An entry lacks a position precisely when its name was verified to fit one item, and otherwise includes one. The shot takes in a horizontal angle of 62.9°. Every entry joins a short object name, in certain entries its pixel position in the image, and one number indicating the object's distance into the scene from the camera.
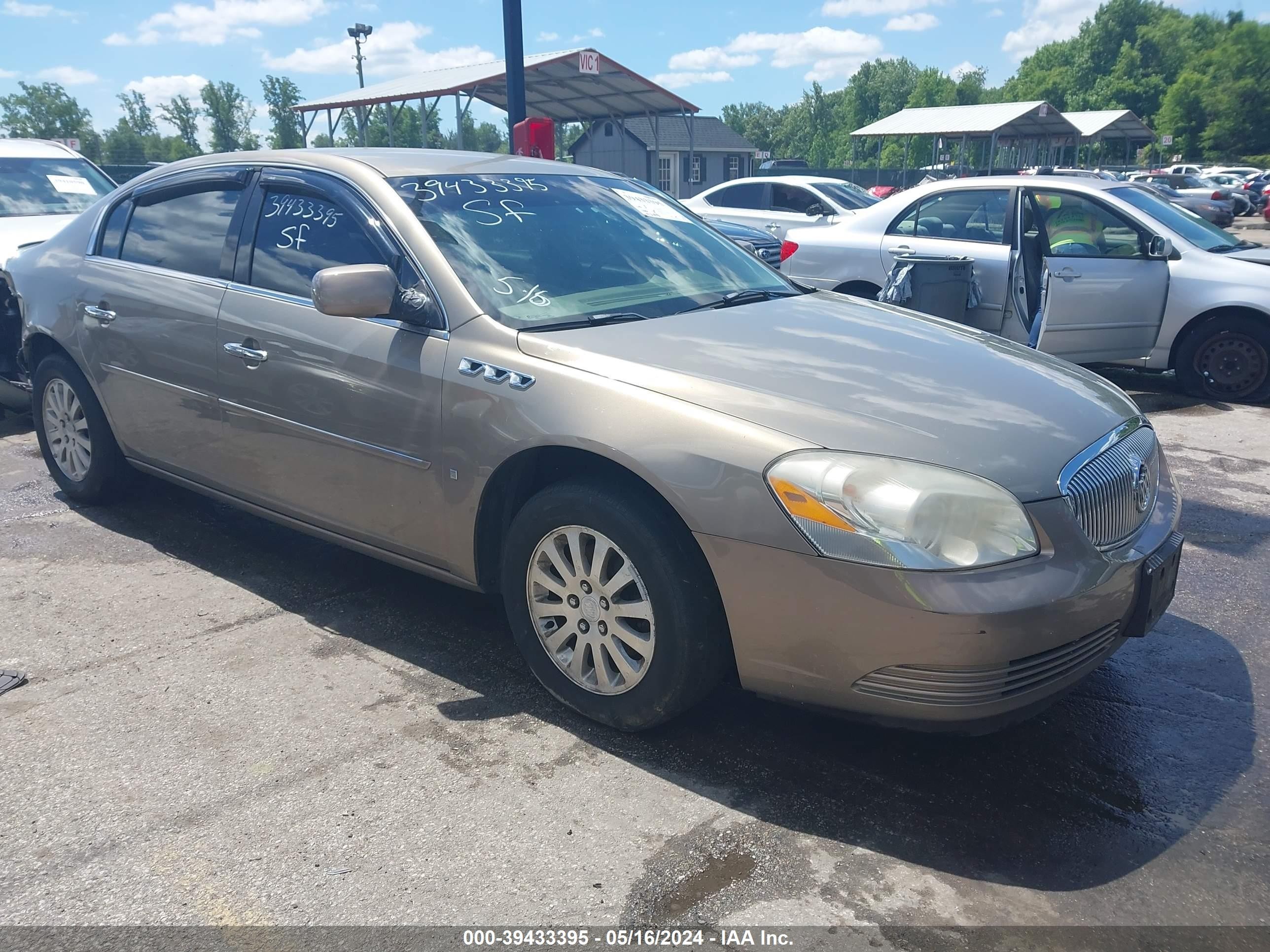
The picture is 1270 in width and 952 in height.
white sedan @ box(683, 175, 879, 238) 14.55
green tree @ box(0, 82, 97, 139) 94.69
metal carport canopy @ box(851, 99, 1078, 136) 33.56
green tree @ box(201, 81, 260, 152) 94.50
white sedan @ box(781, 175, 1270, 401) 7.43
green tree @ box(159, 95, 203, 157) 96.00
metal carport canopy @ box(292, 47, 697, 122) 19.81
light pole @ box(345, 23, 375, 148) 44.38
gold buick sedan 2.58
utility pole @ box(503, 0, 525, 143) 10.02
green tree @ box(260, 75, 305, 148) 83.88
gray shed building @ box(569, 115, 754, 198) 49.94
